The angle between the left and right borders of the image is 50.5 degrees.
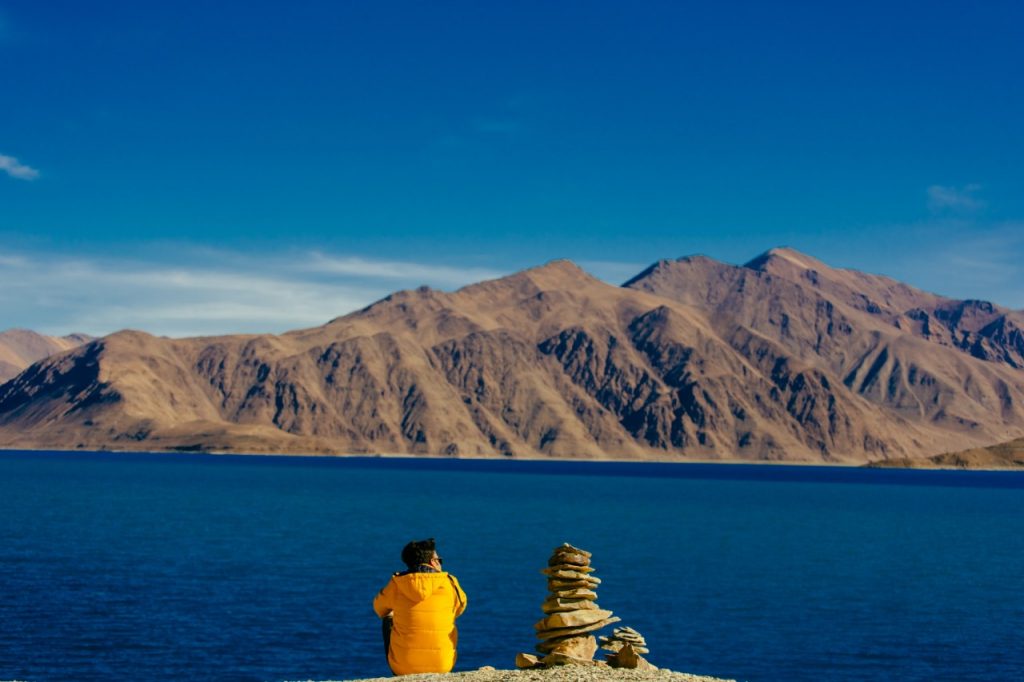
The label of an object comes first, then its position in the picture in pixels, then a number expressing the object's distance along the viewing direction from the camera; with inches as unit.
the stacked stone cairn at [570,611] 851.4
